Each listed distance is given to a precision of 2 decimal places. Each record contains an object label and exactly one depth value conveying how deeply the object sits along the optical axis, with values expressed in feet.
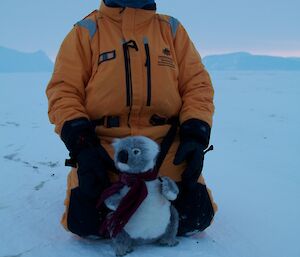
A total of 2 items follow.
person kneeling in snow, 6.27
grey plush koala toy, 5.38
